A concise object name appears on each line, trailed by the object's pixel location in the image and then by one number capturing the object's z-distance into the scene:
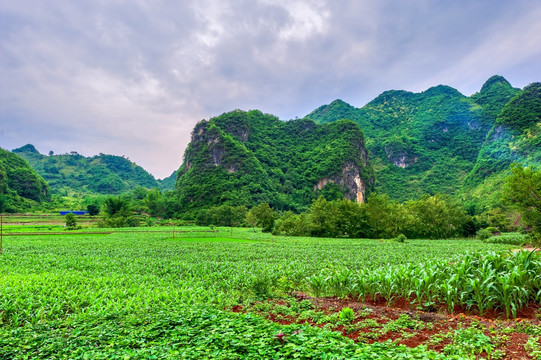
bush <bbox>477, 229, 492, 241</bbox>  35.22
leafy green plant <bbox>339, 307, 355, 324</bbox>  5.58
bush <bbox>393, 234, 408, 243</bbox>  32.16
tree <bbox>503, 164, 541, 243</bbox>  22.59
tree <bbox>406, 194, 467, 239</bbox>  41.69
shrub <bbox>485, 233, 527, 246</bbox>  27.19
